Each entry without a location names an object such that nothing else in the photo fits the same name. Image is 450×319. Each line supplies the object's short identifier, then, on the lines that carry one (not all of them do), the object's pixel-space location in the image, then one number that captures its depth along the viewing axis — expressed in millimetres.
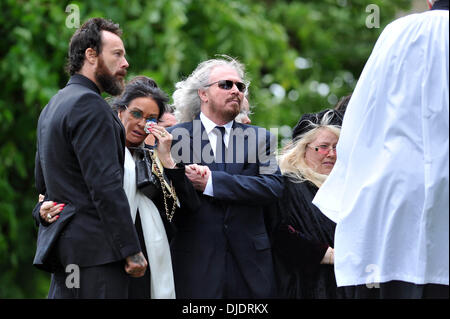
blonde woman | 11094
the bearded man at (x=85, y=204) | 8820
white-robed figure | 7434
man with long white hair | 10523
